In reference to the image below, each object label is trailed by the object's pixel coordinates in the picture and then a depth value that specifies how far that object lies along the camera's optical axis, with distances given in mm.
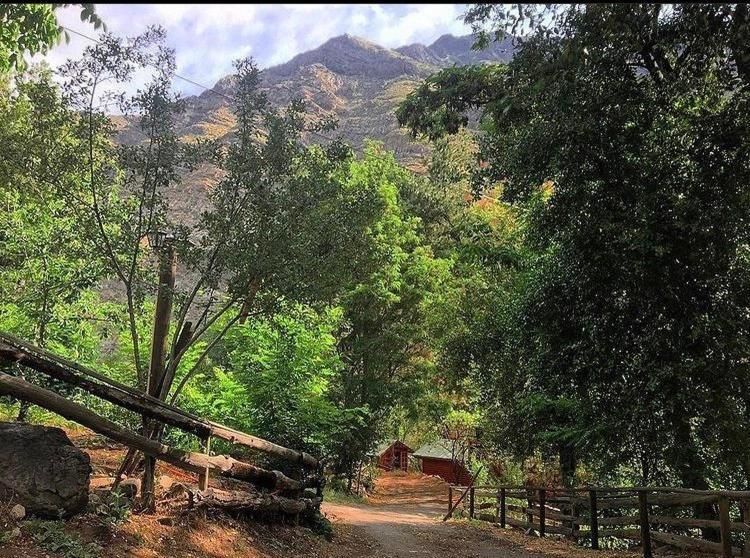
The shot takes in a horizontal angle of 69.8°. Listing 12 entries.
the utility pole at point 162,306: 7734
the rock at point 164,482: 8004
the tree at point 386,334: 25078
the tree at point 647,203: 6691
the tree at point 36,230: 7500
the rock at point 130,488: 7078
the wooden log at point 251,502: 7617
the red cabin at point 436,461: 42812
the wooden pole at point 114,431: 5750
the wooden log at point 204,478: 7470
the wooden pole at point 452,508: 17927
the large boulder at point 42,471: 5457
